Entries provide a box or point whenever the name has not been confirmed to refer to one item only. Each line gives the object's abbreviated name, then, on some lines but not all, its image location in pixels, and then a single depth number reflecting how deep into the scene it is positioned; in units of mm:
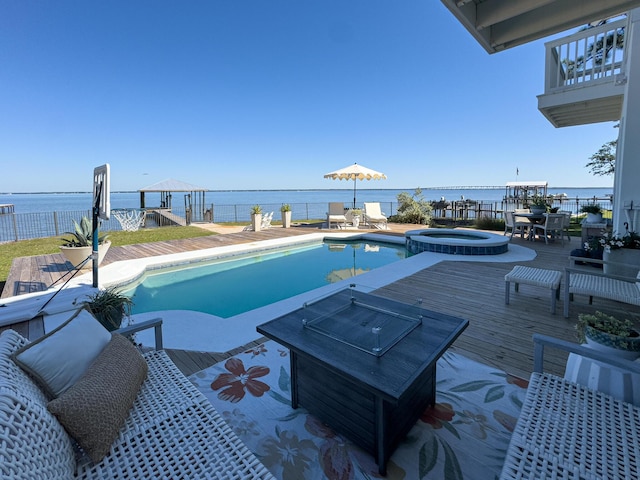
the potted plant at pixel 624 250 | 4223
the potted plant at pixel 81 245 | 5117
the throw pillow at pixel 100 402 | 1192
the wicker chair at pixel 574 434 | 1192
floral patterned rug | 1634
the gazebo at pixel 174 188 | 17764
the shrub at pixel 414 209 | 13477
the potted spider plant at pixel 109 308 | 2586
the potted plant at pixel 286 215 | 12345
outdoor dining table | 8244
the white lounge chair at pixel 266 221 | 11750
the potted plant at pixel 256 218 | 10883
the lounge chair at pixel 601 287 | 3089
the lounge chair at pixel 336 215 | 12047
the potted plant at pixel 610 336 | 1726
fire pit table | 1575
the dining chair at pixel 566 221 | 7985
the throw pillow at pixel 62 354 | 1277
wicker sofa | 953
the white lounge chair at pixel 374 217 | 11796
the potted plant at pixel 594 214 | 7523
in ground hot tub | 6969
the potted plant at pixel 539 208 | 8352
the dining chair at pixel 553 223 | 7773
